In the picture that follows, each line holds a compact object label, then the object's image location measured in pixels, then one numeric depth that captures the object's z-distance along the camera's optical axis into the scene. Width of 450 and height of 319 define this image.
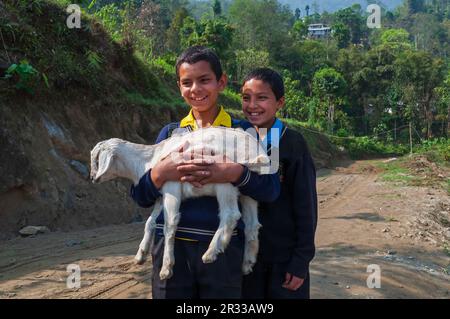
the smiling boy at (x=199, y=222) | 2.09
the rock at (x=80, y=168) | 8.45
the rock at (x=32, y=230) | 6.97
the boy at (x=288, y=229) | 2.39
